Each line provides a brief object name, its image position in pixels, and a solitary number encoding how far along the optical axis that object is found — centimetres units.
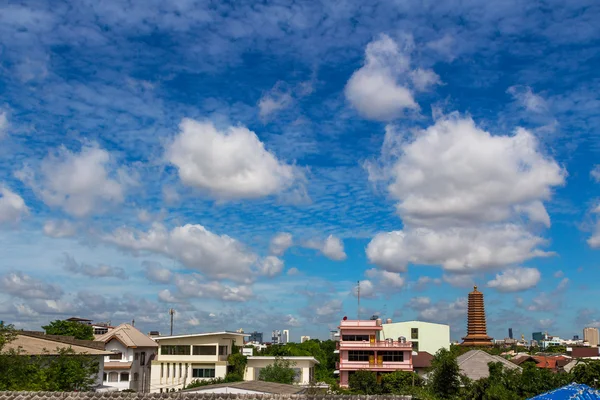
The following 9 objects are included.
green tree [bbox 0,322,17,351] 2666
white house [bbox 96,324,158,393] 5272
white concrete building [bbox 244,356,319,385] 5859
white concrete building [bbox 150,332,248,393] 5694
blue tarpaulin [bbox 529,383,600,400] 1370
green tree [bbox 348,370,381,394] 5234
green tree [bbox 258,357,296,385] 5473
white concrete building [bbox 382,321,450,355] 8506
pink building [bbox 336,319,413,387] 5681
